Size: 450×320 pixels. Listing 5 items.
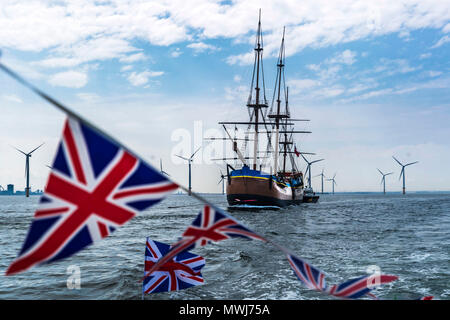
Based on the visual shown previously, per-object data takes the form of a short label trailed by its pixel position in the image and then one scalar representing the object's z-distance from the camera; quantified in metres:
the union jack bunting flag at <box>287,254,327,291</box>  5.04
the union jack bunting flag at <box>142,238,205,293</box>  8.30
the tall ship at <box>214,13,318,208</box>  63.75
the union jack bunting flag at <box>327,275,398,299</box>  5.10
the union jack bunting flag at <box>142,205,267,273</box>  4.60
